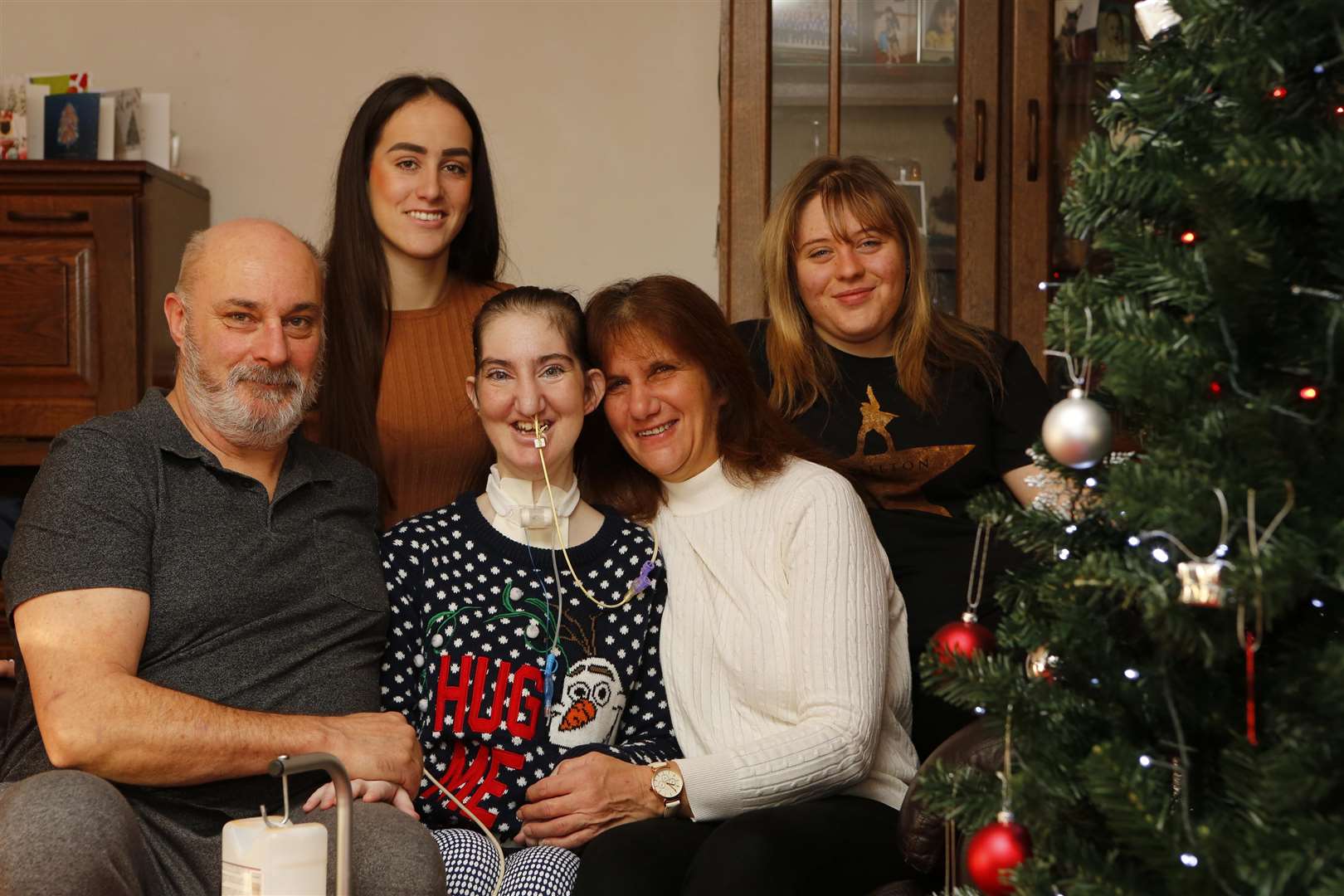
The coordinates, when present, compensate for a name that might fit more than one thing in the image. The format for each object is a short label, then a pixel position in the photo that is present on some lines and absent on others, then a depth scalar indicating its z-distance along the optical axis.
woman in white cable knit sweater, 1.69
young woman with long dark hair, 2.23
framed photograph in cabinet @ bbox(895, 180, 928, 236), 3.21
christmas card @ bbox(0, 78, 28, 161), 3.08
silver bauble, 1.16
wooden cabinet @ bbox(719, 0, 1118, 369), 3.15
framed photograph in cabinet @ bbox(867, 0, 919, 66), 3.19
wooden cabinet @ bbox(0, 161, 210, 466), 2.99
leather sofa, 1.59
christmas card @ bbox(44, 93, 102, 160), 3.07
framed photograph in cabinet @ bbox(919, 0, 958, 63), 3.19
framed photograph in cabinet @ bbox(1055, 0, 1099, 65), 3.17
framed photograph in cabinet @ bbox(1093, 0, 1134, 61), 3.18
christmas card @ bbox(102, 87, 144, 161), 3.15
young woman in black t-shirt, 2.21
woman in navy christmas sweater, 1.85
